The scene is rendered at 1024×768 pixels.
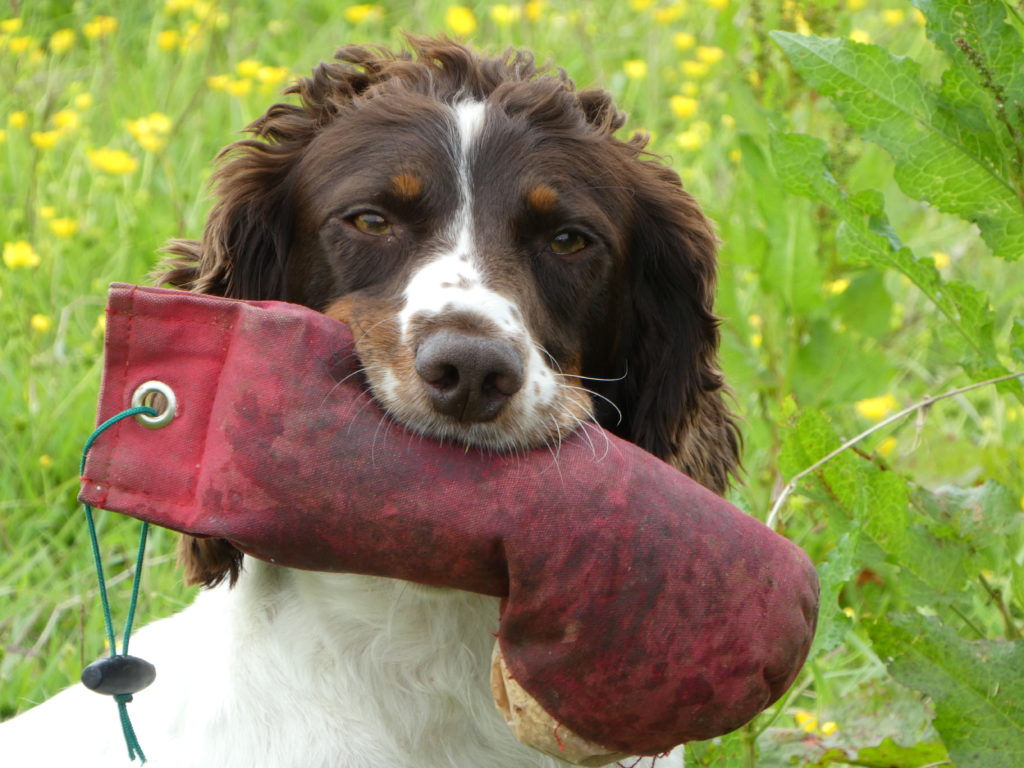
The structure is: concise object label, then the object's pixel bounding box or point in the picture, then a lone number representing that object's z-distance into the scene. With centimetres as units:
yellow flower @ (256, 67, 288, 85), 1197
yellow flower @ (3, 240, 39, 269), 935
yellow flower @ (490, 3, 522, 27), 1368
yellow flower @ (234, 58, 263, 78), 1177
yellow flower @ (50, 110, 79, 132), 1155
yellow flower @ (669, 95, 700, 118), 1233
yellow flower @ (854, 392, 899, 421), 936
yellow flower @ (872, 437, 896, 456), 967
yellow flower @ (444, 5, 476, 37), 1308
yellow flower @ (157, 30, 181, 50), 1374
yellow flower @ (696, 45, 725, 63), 1320
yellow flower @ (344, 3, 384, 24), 1424
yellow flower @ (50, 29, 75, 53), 1352
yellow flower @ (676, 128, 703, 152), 1237
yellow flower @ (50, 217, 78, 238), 998
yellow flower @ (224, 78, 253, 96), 1143
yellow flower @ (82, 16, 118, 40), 1336
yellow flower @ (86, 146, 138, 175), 1052
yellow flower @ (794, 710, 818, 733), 721
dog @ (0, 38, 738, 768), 503
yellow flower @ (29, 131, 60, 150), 1045
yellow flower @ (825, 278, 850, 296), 935
